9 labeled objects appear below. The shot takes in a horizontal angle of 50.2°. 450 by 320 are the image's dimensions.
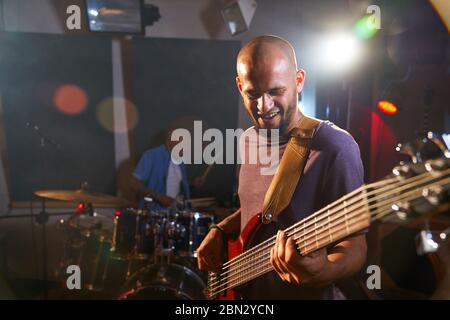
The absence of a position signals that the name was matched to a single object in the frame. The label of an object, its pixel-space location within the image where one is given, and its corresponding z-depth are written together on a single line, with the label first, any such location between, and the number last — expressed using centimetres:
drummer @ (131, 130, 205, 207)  345
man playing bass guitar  170
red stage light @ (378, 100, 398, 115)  316
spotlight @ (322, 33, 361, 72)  302
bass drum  297
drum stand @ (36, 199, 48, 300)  360
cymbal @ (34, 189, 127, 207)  322
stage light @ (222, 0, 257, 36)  317
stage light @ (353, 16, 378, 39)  293
